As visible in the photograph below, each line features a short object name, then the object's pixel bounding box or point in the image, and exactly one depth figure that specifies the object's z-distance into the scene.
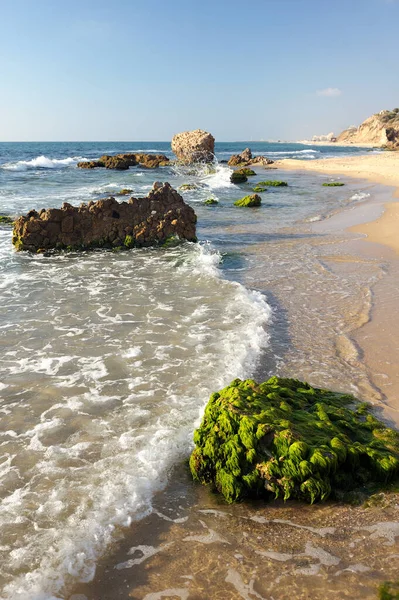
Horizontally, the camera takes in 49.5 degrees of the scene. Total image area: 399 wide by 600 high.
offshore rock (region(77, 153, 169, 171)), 47.59
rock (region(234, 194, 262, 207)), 21.94
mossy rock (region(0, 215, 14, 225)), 17.12
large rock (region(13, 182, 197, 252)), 13.24
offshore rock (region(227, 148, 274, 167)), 55.06
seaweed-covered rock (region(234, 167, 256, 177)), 39.28
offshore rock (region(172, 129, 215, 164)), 52.84
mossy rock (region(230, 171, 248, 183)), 34.09
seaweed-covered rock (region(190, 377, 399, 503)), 3.82
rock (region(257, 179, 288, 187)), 31.24
